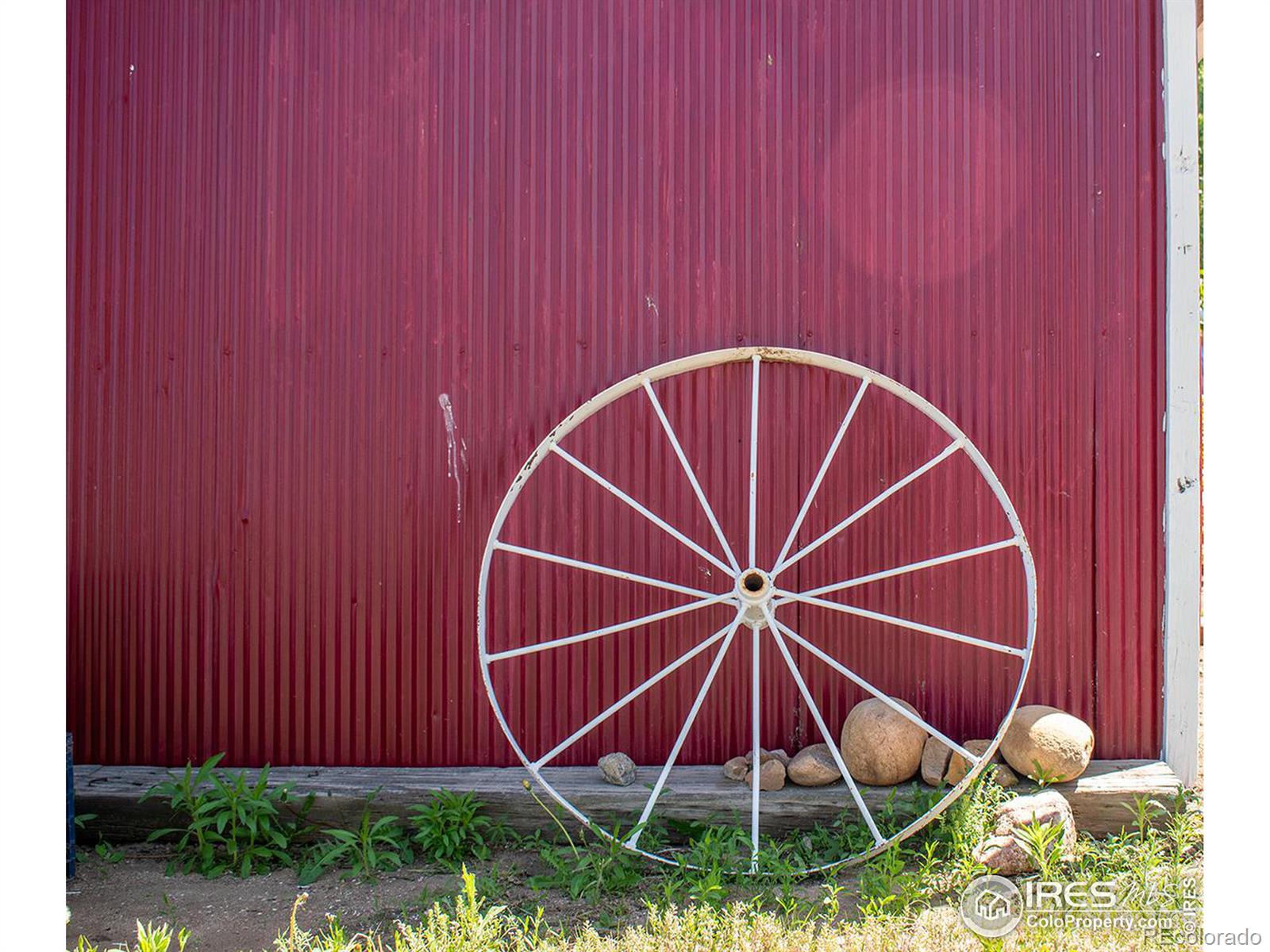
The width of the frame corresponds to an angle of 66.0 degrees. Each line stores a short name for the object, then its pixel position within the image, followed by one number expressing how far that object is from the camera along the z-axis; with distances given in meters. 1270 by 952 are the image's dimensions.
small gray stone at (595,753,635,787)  4.27
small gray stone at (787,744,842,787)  4.14
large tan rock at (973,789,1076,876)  3.78
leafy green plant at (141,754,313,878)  4.02
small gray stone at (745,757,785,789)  4.13
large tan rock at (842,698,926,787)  4.08
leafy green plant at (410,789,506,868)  4.06
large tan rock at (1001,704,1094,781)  4.05
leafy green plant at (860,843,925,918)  3.53
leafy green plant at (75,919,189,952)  3.09
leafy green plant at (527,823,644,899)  3.75
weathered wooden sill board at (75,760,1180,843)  4.09
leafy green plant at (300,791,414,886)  3.94
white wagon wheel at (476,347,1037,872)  3.83
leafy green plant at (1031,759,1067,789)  4.06
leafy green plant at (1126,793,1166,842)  4.05
